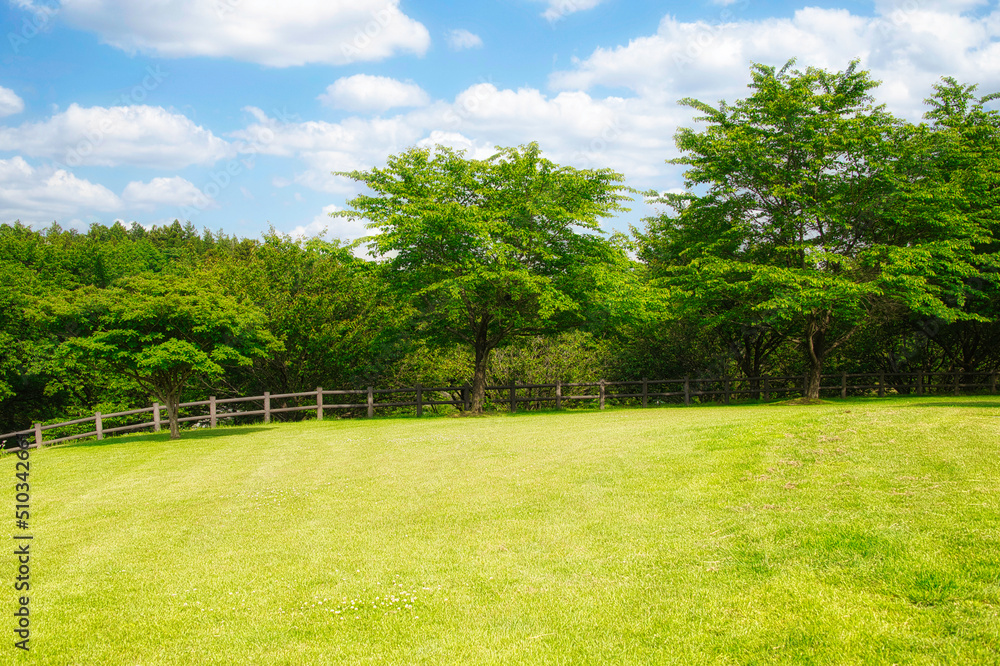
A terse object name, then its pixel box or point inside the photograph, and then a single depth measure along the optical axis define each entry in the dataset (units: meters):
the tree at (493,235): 22.84
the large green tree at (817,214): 23.55
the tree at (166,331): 17.34
